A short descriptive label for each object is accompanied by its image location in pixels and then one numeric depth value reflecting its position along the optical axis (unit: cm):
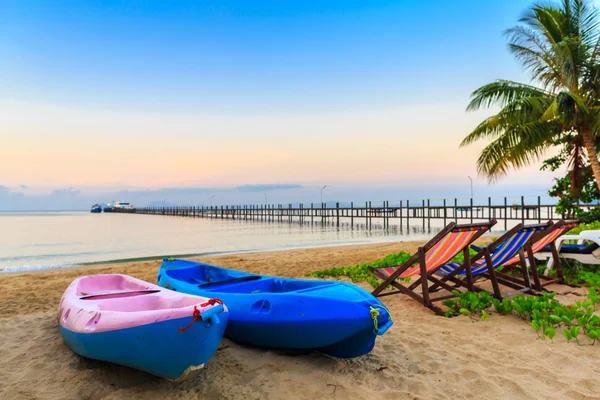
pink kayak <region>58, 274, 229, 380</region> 239
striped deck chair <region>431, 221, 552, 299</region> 464
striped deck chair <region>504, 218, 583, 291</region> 511
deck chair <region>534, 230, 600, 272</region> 556
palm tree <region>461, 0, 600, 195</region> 959
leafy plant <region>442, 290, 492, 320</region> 441
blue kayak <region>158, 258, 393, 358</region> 284
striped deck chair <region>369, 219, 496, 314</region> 427
